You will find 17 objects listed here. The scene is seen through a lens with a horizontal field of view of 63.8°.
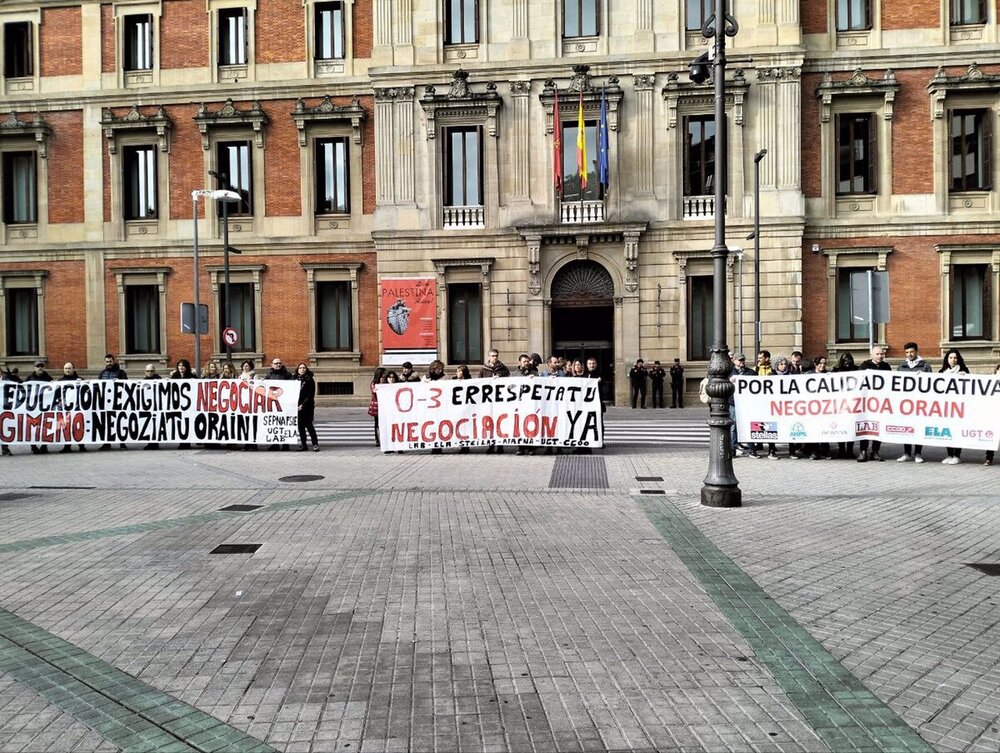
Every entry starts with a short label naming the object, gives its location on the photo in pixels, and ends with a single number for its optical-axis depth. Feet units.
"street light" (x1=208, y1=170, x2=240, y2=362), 84.50
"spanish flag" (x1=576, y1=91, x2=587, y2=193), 90.84
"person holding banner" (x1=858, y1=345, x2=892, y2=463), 48.26
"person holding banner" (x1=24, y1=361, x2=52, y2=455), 56.90
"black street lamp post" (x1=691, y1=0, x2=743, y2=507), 32.68
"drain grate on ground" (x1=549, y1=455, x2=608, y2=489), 39.34
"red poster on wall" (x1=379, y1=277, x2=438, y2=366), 96.84
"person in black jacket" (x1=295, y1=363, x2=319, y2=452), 55.83
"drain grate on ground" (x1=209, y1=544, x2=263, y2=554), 25.23
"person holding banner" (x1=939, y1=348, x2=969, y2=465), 46.54
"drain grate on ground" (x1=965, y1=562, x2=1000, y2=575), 22.50
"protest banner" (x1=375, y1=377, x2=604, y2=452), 51.83
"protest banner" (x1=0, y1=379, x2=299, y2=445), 56.44
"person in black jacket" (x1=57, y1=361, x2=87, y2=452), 58.85
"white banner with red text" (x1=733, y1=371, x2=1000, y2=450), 45.70
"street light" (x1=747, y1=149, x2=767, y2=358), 85.40
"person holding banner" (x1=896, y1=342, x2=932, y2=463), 47.74
